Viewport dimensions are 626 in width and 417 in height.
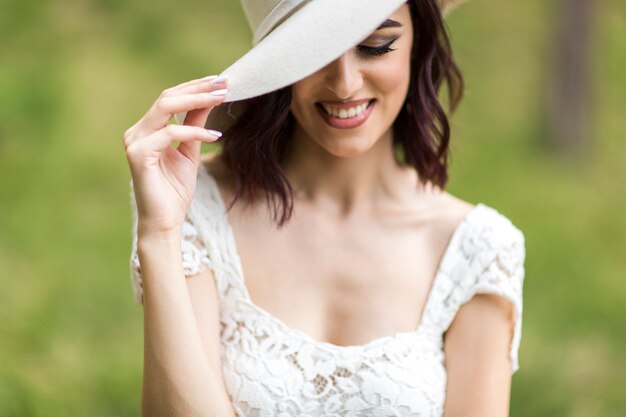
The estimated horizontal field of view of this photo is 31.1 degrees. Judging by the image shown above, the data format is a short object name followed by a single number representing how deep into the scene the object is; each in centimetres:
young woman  221
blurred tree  798
